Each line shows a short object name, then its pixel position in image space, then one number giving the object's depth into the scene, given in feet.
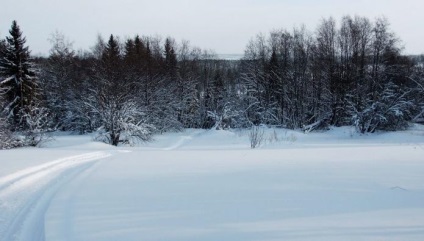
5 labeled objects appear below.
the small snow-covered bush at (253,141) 66.54
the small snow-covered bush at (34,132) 87.35
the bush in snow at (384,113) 110.93
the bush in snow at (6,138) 78.43
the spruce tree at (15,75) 111.75
